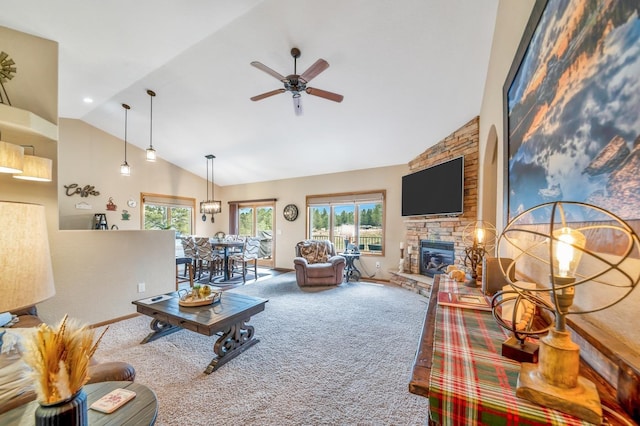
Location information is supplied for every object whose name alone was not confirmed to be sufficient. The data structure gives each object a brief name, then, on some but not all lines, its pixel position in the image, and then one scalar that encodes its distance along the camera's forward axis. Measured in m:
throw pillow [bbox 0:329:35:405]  1.12
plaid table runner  0.56
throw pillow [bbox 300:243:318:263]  5.54
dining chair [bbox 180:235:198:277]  5.62
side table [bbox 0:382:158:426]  0.92
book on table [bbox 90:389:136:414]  0.98
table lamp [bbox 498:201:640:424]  0.55
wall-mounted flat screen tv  3.96
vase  0.74
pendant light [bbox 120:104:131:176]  4.49
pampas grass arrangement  0.75
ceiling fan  2.39
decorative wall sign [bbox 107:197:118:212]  5.67
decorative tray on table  2.59
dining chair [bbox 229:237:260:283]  5.81
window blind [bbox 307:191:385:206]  5.77
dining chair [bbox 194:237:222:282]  5.52
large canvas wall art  0.65
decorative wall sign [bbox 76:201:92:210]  5.26
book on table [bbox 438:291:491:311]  1.24
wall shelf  2.14
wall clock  6.82
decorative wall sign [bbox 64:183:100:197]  5.14
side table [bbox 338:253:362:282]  5.56
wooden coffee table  2.26
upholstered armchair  5.03
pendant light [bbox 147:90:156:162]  4.00
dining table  5.45
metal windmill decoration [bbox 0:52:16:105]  2.32
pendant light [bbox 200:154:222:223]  6.55
